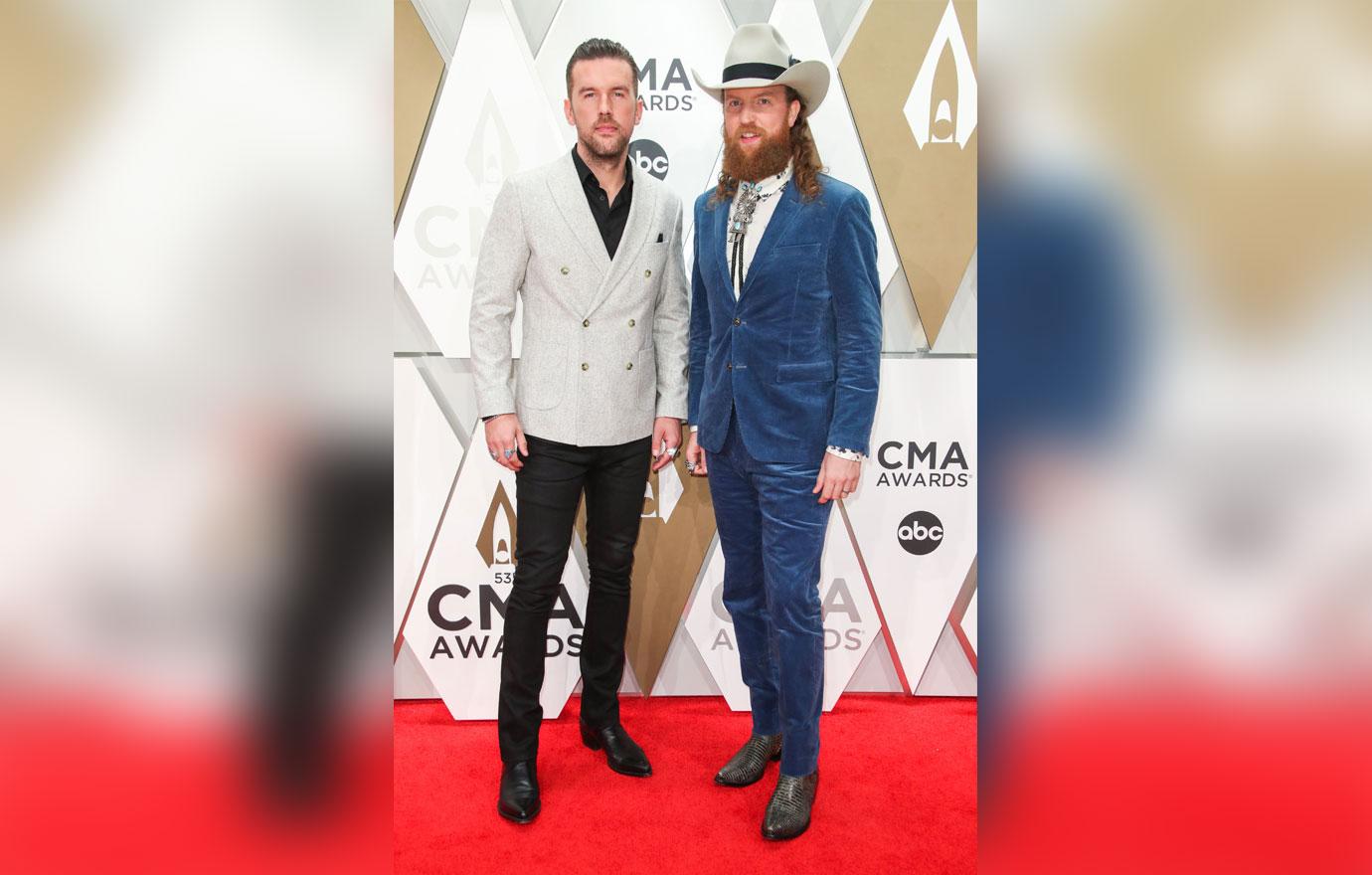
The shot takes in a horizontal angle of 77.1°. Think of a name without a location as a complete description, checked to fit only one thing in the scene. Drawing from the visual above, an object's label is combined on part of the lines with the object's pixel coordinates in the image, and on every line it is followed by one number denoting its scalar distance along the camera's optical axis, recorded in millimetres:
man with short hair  2479
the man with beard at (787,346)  2311
